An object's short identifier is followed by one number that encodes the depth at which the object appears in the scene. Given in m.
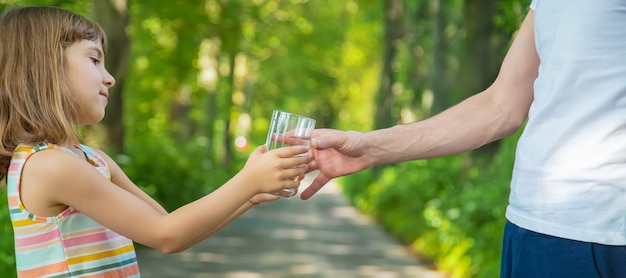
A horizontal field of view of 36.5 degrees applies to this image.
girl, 2.47
